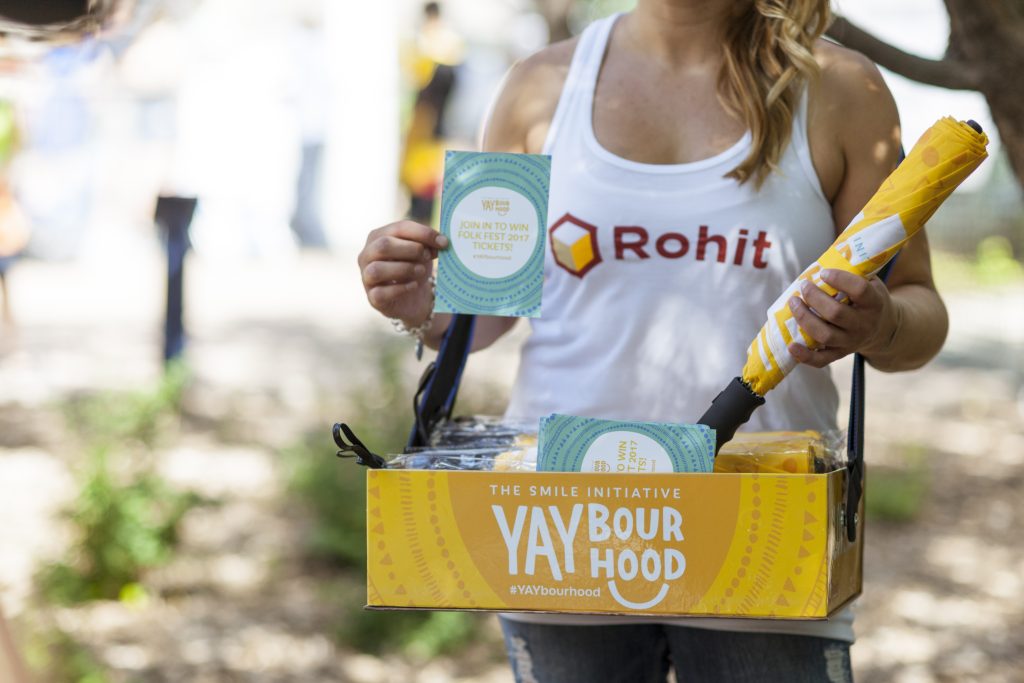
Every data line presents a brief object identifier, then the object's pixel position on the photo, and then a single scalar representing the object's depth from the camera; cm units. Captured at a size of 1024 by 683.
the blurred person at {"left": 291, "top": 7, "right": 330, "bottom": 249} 1234
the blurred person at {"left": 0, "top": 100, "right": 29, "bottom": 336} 775
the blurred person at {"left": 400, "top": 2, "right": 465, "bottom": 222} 1018
